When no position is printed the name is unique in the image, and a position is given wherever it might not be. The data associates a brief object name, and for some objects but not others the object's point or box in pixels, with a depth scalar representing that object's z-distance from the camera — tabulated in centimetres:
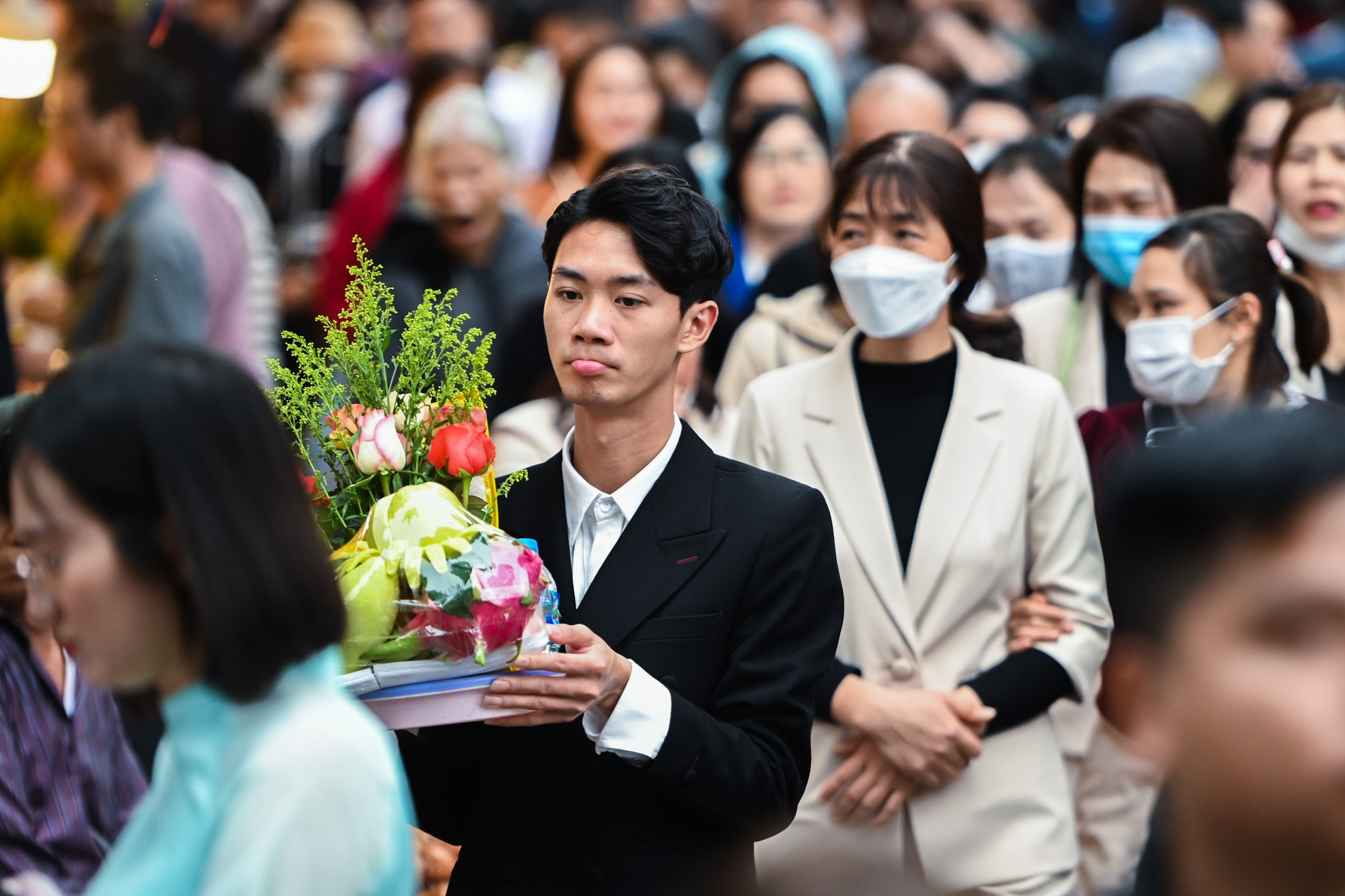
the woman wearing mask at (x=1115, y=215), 922
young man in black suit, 536
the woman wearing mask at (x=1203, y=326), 799
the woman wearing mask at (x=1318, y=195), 933
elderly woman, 1187
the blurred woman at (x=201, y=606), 349
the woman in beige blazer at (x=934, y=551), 719
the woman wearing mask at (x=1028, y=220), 1096
